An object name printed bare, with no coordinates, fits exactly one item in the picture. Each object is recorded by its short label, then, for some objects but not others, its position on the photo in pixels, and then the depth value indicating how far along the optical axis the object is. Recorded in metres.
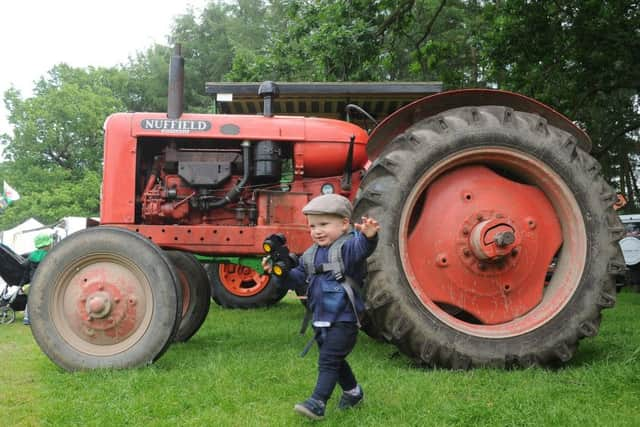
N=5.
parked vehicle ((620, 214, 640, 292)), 10.81
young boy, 2.66
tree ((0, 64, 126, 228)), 33.69
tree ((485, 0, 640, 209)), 9.80
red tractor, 3.47
